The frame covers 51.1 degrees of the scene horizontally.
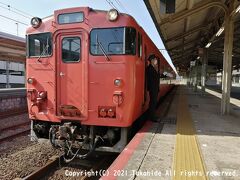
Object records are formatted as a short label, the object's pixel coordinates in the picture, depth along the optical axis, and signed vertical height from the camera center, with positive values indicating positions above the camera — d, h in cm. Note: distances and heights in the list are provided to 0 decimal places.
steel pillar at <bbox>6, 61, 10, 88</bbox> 3159 +8
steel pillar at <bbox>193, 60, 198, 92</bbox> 2351 +29
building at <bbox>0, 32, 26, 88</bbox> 1564 +190
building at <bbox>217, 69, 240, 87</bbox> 4779 -11
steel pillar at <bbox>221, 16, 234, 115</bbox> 895 +43
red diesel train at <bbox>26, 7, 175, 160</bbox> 488 +0
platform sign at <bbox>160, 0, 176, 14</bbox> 739 +212
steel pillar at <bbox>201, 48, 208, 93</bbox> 1748 +69
